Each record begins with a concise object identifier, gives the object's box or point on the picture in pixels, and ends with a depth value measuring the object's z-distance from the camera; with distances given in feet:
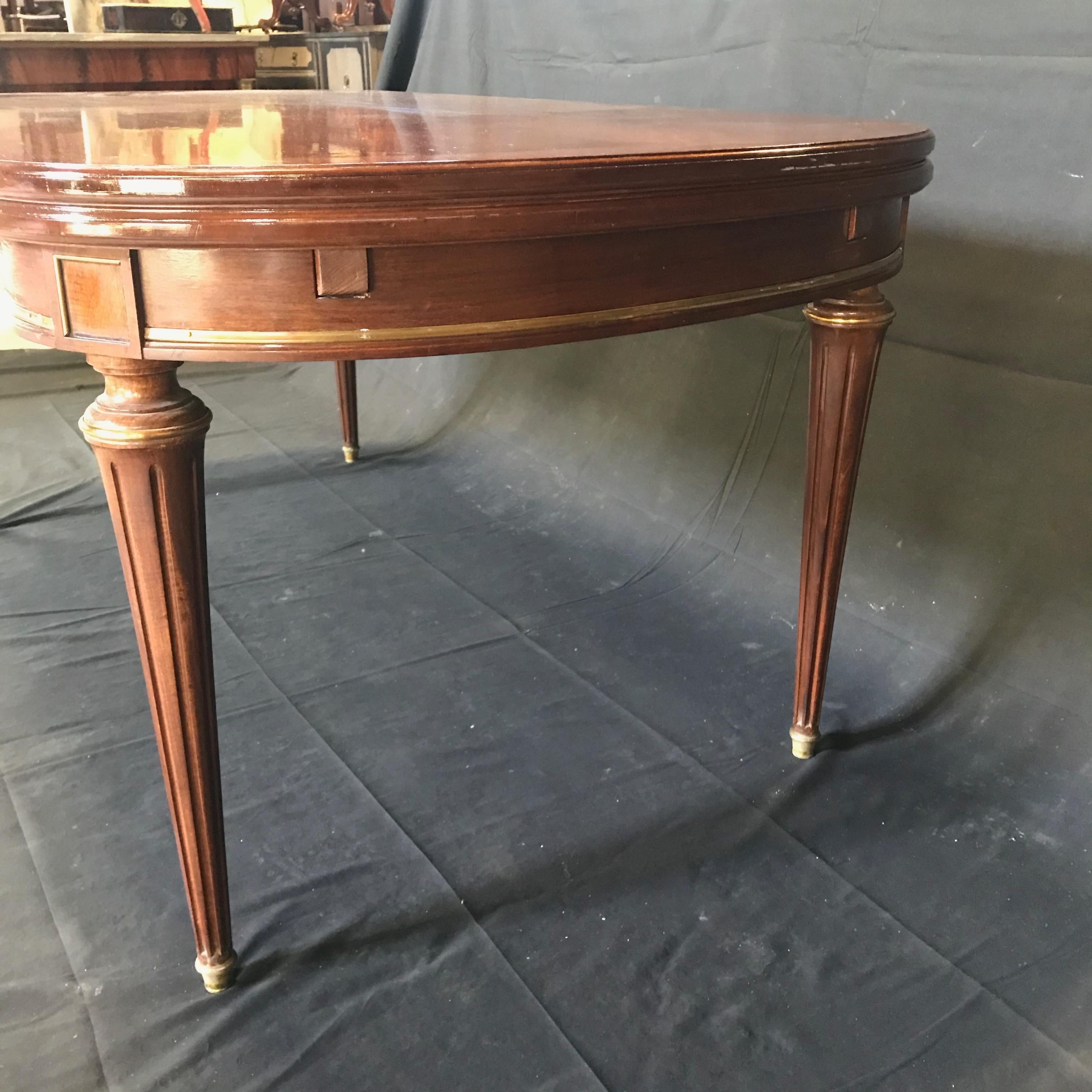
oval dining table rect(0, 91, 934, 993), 2.05
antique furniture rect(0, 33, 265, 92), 7.50
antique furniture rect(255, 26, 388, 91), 8.89
